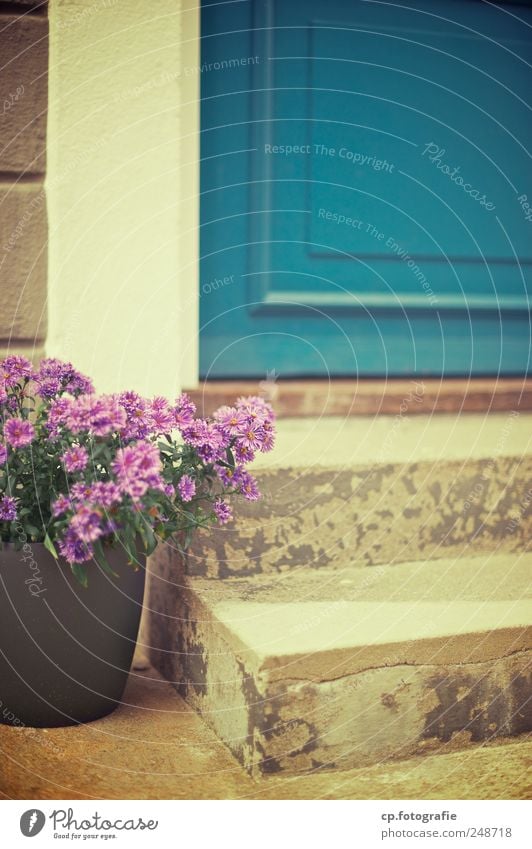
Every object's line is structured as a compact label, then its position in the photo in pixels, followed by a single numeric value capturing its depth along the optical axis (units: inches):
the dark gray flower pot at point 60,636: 63.8
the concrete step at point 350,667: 61.2
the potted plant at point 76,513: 61.2
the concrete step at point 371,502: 76.0
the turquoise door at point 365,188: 85.8
